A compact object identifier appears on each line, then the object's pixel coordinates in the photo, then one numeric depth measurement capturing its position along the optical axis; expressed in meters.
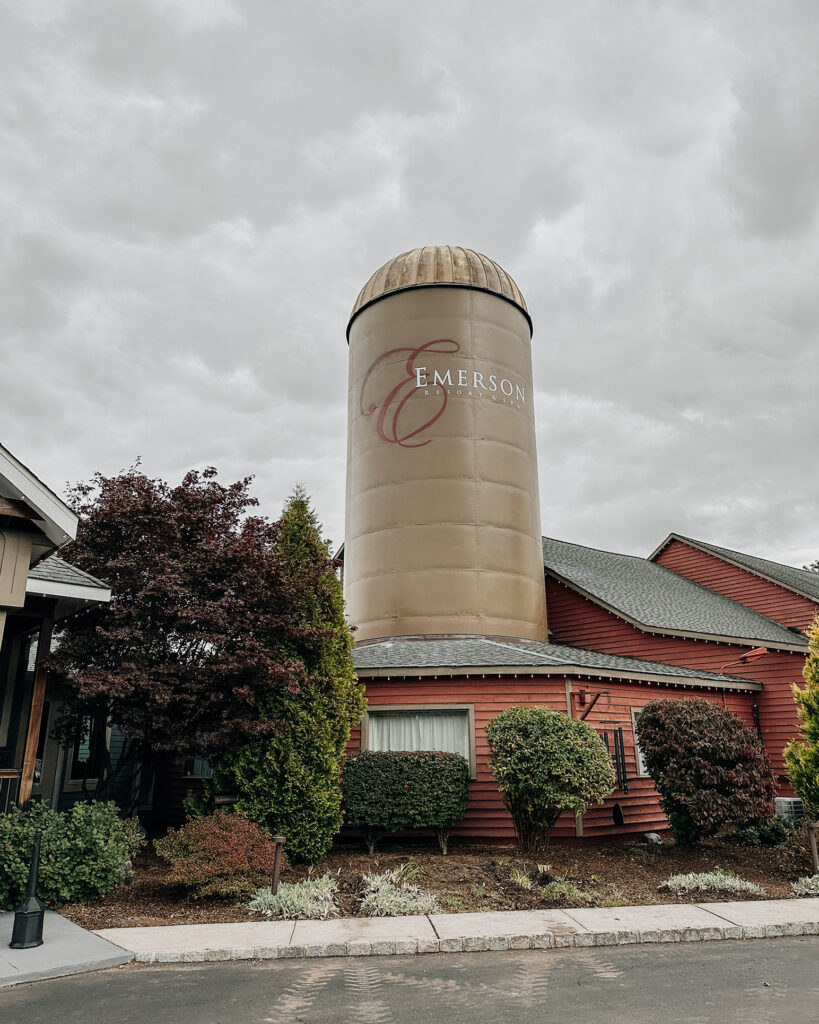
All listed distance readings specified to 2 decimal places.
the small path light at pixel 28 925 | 6.58
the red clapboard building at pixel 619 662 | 13.64
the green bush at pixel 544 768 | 10.88
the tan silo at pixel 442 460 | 18.33
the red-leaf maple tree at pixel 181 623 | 10.47
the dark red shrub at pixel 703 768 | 11.14
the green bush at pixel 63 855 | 7.98
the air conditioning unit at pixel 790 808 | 14.43
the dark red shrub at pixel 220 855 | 8.48
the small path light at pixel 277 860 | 8.51
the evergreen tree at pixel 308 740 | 10.83
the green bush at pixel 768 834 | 13.46
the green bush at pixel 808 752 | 11.66
